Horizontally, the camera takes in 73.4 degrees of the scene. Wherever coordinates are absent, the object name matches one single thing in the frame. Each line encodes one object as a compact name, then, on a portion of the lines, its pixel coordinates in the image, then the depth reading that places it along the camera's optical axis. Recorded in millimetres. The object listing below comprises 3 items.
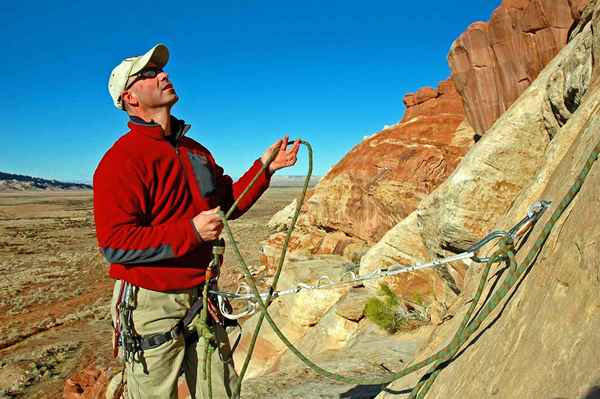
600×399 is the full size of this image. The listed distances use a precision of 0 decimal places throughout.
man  2561
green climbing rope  2162
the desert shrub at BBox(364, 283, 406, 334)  7383
